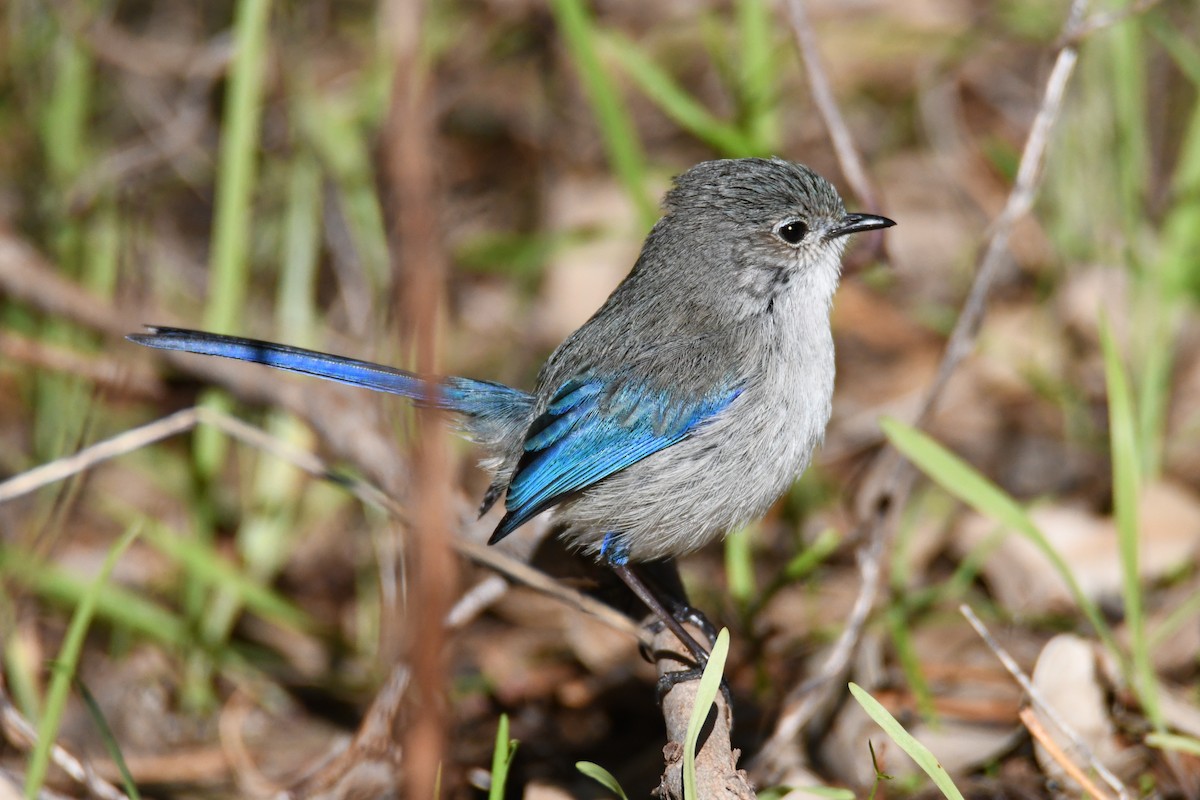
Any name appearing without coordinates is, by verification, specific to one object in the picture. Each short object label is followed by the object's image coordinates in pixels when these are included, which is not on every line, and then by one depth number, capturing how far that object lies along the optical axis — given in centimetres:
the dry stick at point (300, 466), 669
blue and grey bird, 654
